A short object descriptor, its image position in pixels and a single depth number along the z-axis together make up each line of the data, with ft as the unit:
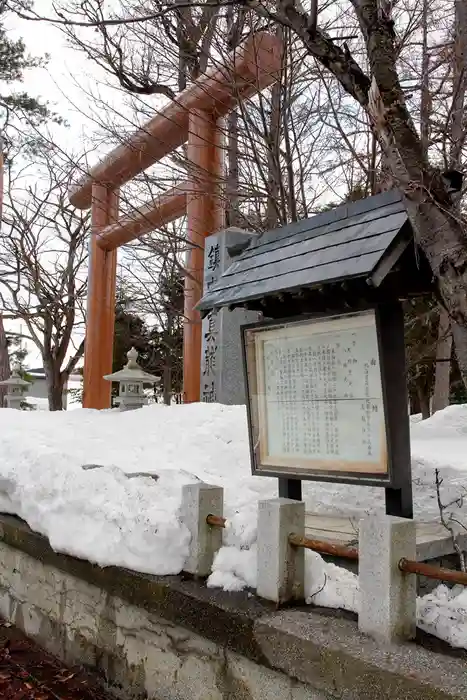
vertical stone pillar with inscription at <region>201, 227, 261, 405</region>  26.45
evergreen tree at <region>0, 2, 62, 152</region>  54.08
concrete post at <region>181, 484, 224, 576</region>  10.23
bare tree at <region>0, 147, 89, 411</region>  51.62
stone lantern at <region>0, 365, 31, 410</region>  46.73
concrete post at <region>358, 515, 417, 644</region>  7.54
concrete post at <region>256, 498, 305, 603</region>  8.89
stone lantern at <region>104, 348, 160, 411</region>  33.94
